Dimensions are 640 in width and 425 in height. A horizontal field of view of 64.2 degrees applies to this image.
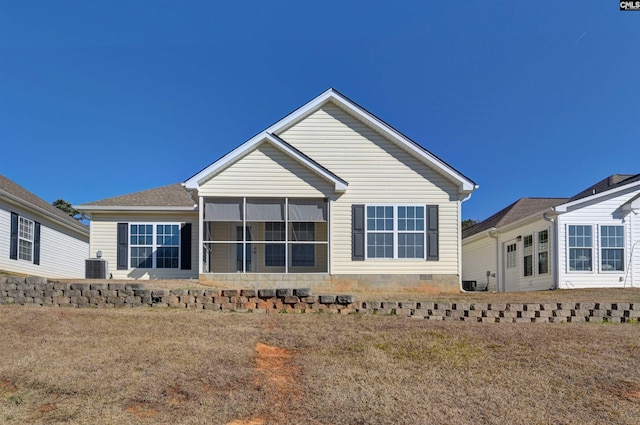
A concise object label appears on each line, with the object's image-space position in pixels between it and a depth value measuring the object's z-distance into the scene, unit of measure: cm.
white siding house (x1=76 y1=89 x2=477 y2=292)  1410
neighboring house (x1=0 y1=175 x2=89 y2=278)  1541
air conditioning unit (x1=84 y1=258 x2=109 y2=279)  1537
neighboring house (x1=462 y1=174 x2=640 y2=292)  1501
